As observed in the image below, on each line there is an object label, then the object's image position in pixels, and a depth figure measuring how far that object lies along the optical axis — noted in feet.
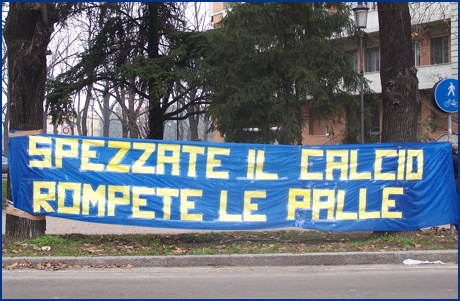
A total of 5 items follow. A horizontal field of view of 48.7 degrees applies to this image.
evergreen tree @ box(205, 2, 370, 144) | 53.88
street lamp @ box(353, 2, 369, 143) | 50.85
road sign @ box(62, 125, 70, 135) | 99.50
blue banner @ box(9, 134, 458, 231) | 28.68
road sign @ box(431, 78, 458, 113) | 30.96
